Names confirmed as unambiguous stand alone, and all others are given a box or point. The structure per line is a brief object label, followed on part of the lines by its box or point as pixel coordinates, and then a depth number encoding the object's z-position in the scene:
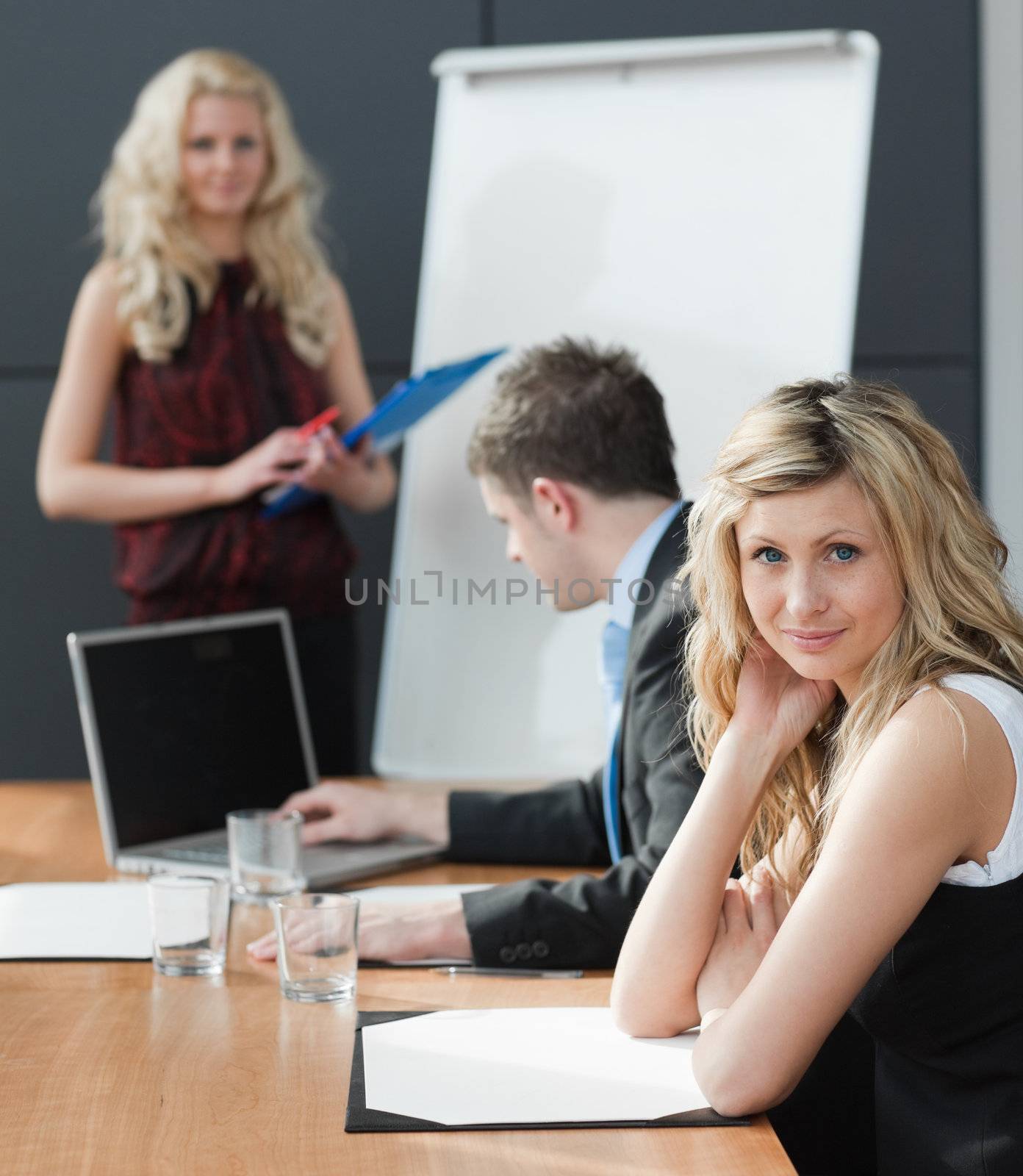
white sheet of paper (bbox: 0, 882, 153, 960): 2.78
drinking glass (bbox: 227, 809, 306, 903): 2.97
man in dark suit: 3.10
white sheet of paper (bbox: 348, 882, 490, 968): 2.91
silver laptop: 3.11
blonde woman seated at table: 2.46
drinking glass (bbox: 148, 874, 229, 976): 2.70
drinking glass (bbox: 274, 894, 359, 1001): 2.64
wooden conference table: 2.33
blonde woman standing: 4.03
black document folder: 2.38
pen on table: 2.75
